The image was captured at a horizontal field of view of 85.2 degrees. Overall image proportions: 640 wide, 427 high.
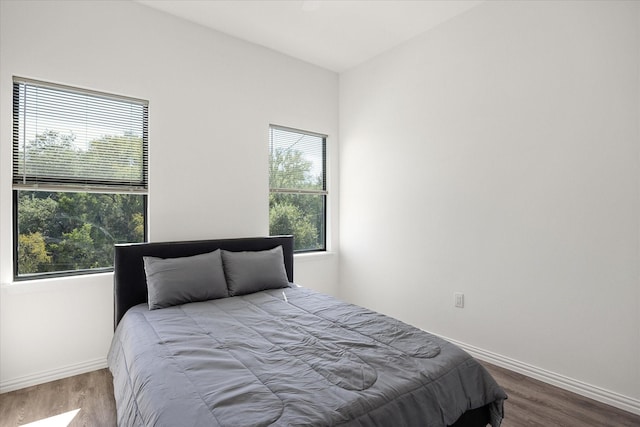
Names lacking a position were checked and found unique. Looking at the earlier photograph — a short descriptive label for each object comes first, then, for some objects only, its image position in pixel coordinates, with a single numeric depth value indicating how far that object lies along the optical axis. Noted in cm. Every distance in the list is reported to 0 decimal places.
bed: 126
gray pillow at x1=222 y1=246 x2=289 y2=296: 280
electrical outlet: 305
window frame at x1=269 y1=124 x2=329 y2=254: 404
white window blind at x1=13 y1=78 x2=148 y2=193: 247
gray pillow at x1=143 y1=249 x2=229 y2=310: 246
